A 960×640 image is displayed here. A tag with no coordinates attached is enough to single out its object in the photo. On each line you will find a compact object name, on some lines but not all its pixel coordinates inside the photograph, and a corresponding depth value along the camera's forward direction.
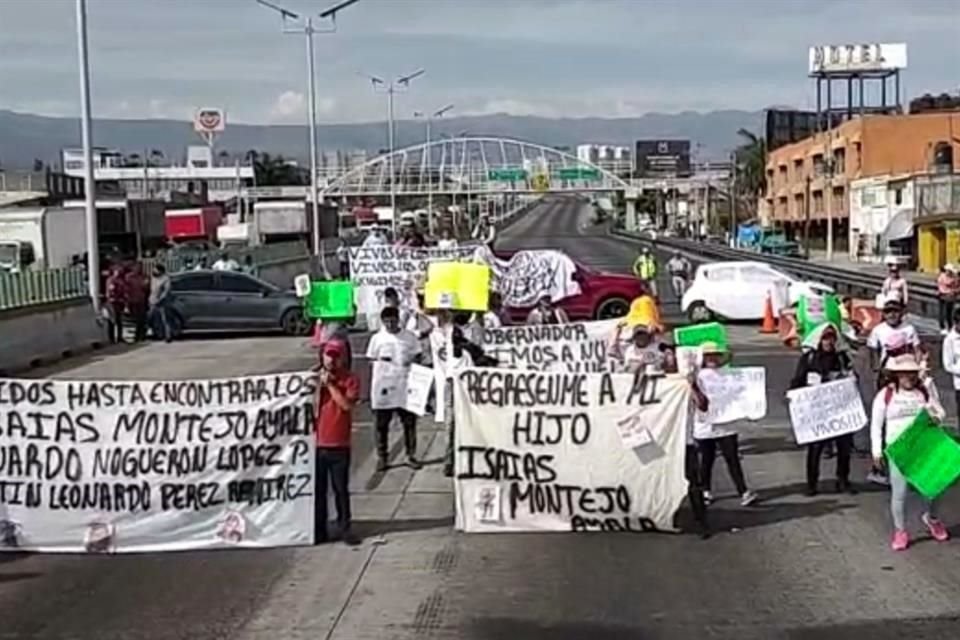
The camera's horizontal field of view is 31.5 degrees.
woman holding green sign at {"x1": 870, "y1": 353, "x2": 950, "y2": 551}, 11.86
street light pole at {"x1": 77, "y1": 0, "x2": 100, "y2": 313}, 34.84
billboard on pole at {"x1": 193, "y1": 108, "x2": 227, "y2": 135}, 116.89
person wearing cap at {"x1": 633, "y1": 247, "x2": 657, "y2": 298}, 40.88
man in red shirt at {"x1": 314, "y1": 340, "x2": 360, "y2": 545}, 12.40
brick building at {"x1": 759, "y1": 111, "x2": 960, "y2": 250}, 101.69
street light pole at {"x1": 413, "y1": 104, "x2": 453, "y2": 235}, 170.93
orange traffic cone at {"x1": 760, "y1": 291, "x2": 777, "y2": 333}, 35.25
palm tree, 153.00
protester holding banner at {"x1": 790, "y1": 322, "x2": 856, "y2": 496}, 14.31
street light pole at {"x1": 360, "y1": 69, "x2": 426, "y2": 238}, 83.99
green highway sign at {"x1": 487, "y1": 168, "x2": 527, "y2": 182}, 170.62
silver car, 36.22
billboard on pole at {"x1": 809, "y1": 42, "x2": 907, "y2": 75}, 131.12
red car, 36.09
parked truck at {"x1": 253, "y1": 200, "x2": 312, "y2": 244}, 76.69
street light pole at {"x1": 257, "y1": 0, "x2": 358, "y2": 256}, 59.75
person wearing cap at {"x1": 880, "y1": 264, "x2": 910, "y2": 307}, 23.72
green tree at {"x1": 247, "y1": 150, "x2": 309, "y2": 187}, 187.25
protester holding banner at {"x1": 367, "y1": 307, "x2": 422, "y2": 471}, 15.91
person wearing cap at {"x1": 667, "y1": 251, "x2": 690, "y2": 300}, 43.28
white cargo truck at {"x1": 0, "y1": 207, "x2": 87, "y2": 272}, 49.62
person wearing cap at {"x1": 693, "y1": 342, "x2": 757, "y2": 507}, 13.39
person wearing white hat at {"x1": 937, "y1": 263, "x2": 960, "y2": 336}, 30.80
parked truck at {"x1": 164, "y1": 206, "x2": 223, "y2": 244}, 73.44
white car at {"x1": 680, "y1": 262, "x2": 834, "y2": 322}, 37.38
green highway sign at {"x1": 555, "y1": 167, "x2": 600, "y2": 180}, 185.62
